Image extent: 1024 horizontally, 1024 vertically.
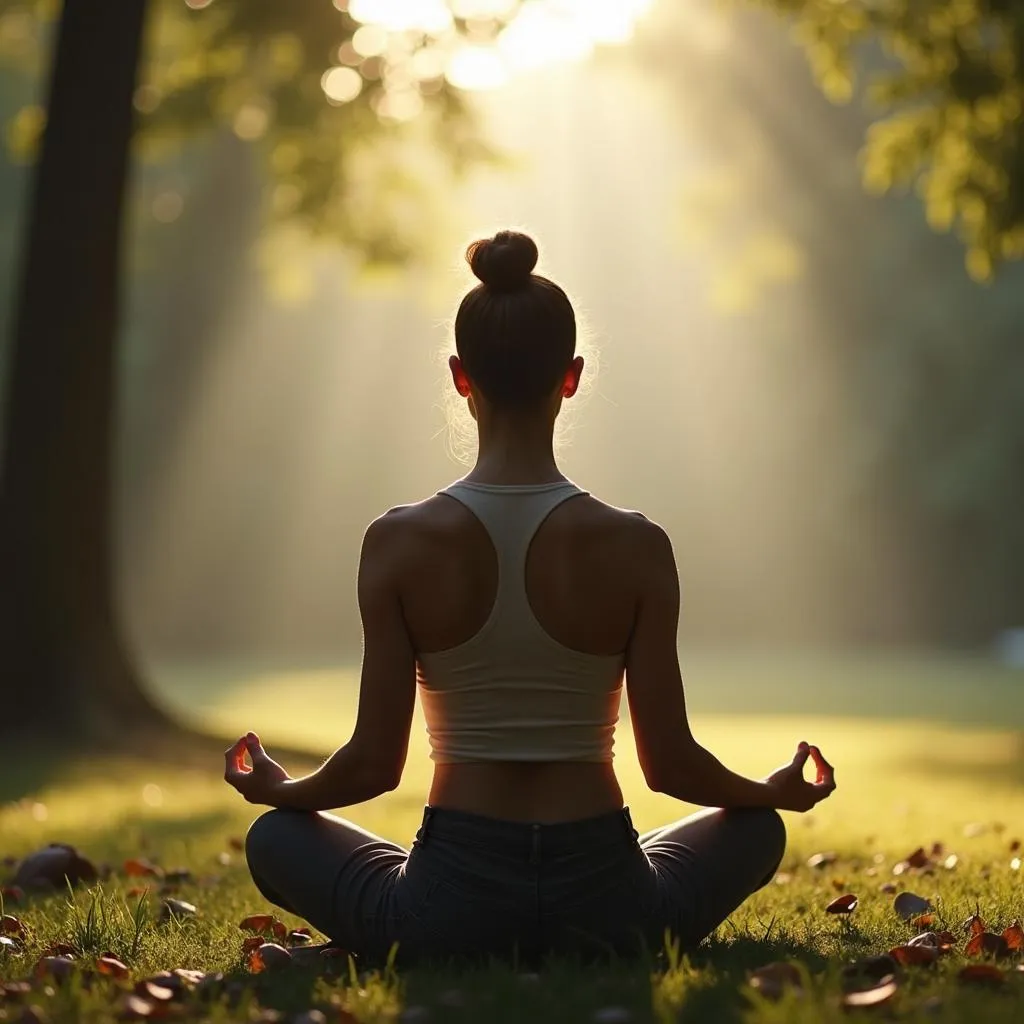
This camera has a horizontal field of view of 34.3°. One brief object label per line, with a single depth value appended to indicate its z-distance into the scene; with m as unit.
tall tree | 11.33
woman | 3.54
